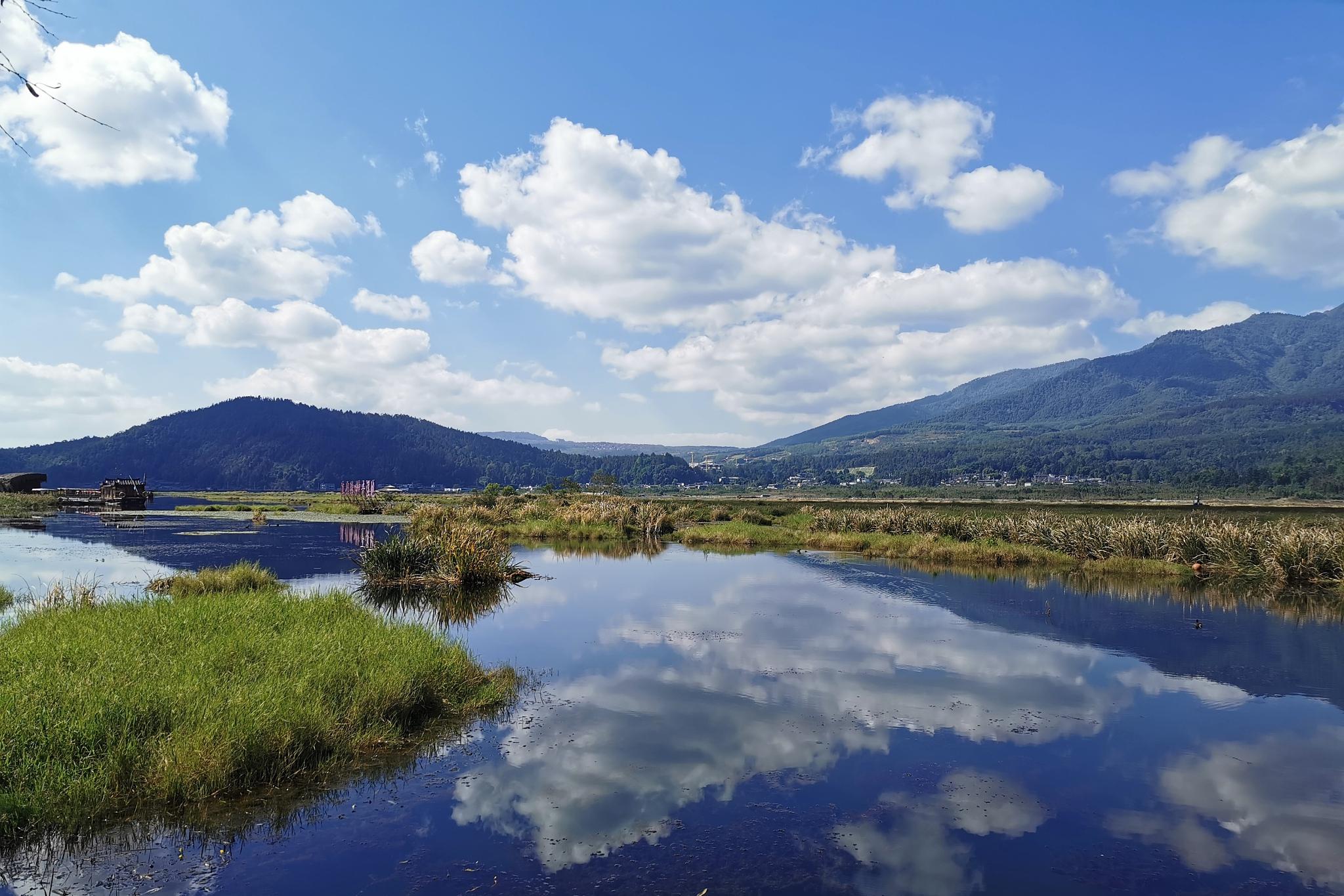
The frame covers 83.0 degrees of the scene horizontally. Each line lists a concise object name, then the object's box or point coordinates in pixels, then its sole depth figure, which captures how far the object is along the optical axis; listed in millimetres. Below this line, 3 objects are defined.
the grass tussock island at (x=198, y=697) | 9148
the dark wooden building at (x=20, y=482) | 103938
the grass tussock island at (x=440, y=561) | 30219
